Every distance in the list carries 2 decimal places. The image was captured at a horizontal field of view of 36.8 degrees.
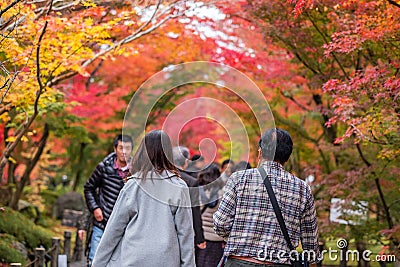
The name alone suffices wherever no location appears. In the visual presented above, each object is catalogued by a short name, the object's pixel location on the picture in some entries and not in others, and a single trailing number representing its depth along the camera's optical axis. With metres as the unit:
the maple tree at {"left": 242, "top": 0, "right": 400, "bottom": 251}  6.99
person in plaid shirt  4.19
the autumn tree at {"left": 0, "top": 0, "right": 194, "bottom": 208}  6.99
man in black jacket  6.88
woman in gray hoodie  4.22
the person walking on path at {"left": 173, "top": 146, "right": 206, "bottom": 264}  6.59
